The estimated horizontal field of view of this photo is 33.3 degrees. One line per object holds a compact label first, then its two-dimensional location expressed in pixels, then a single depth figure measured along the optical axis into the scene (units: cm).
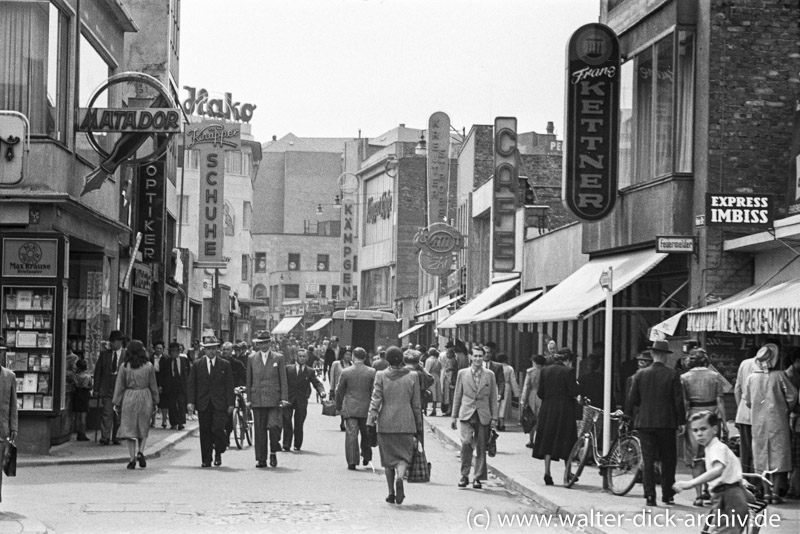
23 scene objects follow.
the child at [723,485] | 870
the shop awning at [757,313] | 1433
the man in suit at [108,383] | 2308
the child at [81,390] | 2322
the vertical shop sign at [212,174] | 4753
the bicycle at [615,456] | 1548
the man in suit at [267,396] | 1936
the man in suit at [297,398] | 2202
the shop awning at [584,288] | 2092
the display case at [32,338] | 2100
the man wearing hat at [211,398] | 1931
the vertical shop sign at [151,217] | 3247
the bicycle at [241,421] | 2305
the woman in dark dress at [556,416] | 1656
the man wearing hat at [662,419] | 1472
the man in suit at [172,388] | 2744
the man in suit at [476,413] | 1672
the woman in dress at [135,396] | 1853
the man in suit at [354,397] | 1902
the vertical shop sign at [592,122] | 2297
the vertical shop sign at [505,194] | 3572
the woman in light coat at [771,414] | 1500
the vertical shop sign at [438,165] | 5528
